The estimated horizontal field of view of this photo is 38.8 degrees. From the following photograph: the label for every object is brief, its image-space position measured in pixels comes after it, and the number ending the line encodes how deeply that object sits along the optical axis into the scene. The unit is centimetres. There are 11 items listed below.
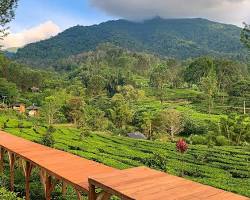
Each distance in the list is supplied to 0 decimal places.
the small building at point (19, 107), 7648
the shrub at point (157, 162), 1953
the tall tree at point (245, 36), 2745
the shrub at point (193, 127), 5774
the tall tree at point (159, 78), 9506
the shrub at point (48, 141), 2572
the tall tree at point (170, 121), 5447
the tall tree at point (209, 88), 7266
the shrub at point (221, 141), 4188
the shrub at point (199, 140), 4382
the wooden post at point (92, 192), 869
